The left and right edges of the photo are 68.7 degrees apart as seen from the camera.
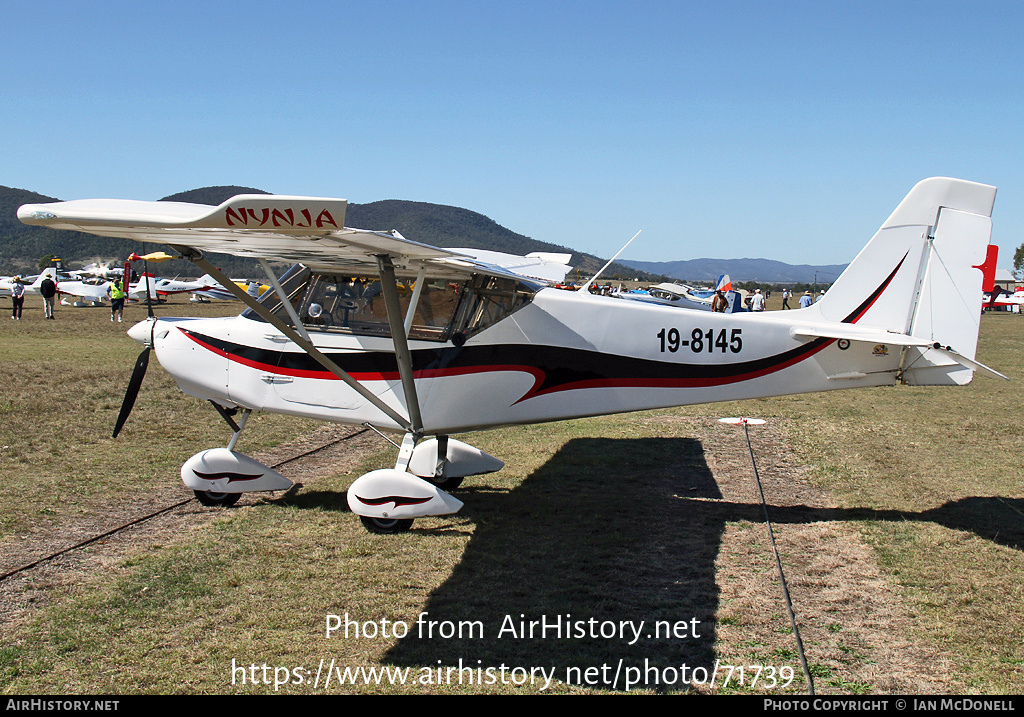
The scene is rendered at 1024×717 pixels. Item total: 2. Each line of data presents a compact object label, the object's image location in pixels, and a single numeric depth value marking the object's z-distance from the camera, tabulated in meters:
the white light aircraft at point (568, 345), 6.58
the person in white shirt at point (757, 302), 35.24
